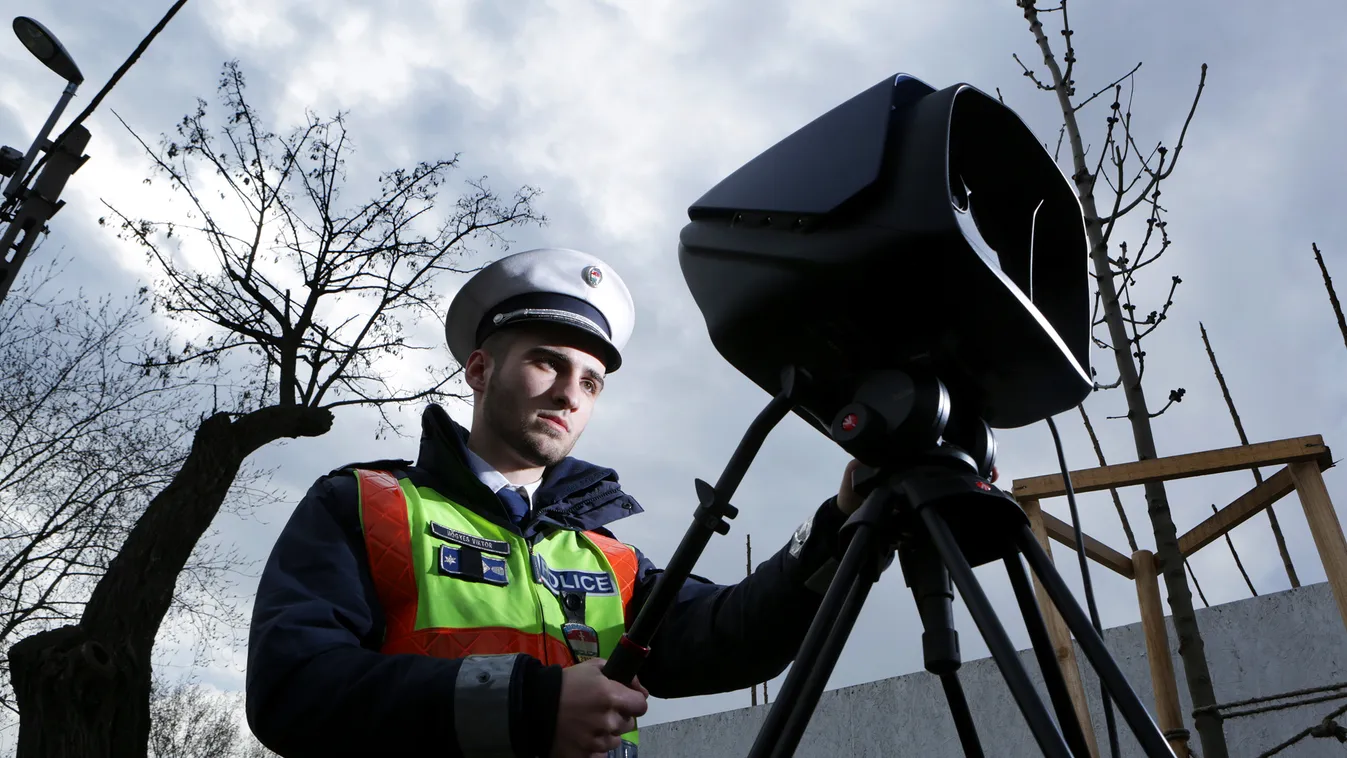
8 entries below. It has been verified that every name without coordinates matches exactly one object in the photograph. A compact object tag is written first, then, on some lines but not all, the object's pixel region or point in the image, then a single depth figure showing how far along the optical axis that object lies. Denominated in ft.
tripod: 2.78
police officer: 3.98
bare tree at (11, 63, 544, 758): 17.85
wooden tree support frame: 9.50
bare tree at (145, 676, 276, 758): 89.61
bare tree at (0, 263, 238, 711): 32.32
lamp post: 20.40
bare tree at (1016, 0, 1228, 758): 8.87
